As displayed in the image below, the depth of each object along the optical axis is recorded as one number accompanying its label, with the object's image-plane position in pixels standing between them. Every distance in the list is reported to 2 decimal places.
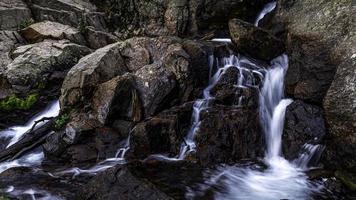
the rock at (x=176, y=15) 14.77
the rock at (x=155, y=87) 10.27
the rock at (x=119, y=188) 6.59
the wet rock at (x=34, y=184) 7.73
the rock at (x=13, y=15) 14.99
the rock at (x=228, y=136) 9.38
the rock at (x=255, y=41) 11.65
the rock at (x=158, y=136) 9.48
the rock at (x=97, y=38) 15.18
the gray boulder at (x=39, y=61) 12.62
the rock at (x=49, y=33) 14.45
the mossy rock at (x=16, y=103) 11.91
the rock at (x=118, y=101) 10.13
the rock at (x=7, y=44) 13.19
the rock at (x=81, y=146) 9.48
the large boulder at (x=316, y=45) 10.02
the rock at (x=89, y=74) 10.73
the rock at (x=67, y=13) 15.99
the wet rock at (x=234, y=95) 10.38
